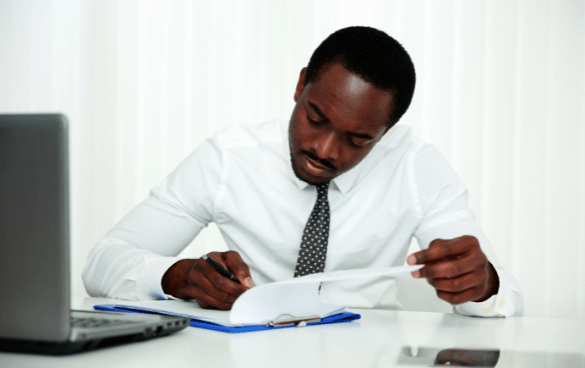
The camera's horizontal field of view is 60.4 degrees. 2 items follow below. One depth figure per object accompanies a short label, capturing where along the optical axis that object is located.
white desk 0.61
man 1.31
